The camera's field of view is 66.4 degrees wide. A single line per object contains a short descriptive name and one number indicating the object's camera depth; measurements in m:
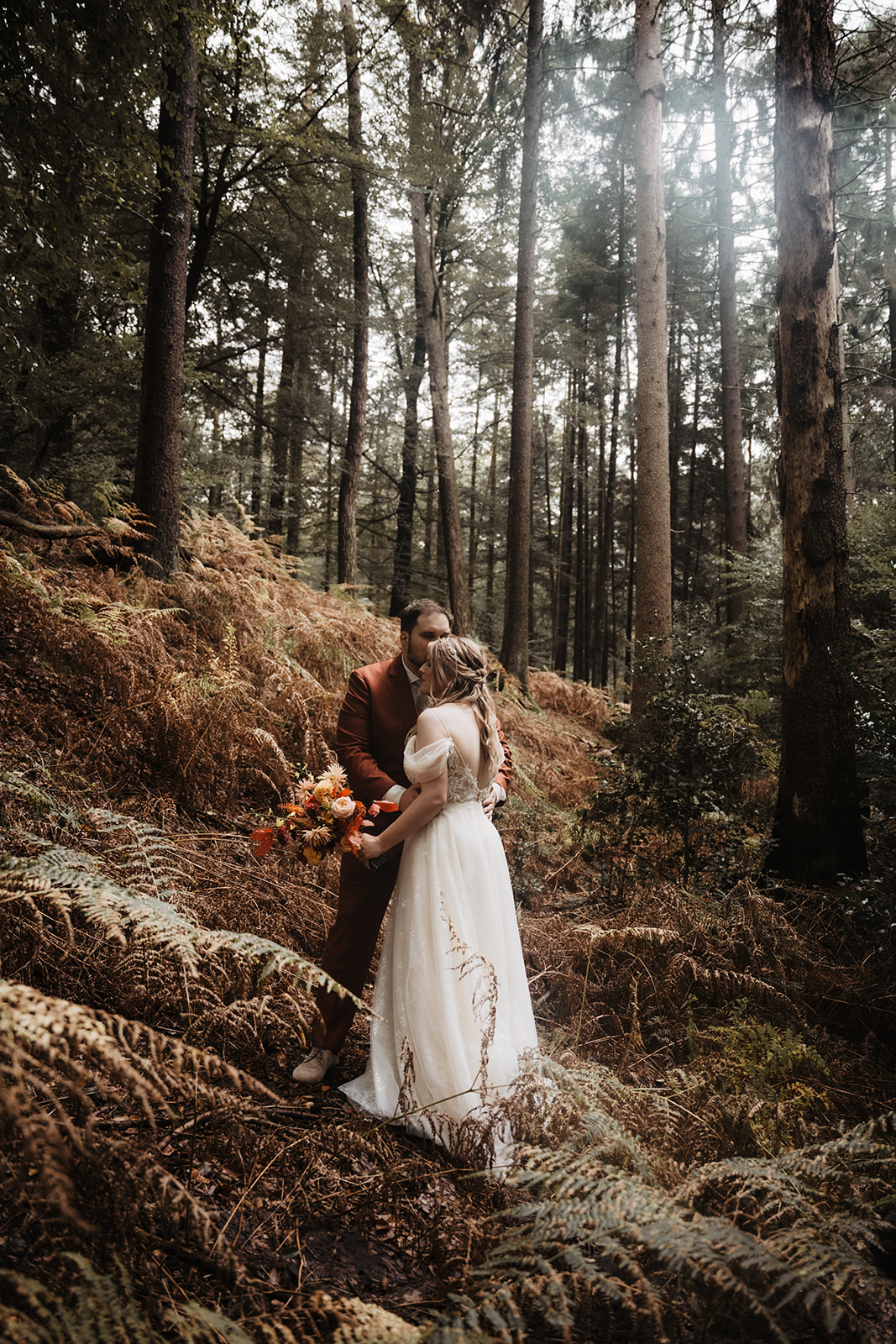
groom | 3.13
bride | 2.80
